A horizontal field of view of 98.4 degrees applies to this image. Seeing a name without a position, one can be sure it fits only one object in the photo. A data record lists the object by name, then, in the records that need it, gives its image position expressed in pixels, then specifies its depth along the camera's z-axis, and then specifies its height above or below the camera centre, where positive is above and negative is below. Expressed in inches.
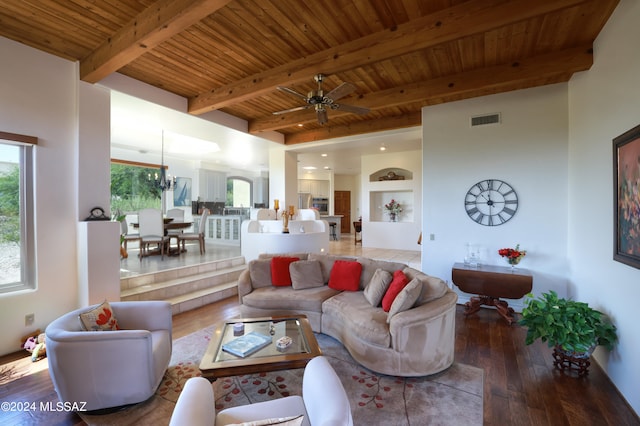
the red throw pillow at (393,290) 106.0 -30.6
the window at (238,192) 418.6 +32.2
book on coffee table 80.6 -40.4
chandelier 240.7 +29.1
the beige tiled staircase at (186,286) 153.8 -43.8
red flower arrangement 144.4 -23.4
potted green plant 90.2 -39.8
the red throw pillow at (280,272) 140.9 -30.8
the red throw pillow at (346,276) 134.2 -31.9
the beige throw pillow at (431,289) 99.8 -28.7
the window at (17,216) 111.8 -0.8
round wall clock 154.6 +4.7
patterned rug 73.9 -55.6
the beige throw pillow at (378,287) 114.1 -31.9
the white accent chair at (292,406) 42.0 -32.4
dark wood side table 136.3 -37.7
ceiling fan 113.3 +48.9
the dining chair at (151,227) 205.3 -10.5
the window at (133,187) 282.9 +28.4
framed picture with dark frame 76.7 +3.7
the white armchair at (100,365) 71.1 -40.2
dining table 224.8 -11.5
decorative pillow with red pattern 82.4 -32.4
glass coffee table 73.7 -41.2
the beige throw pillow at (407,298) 95.1 -30.3
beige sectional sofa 90.4 -38.7
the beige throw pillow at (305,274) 136.9 -31.6
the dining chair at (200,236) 230.3 -19.2
